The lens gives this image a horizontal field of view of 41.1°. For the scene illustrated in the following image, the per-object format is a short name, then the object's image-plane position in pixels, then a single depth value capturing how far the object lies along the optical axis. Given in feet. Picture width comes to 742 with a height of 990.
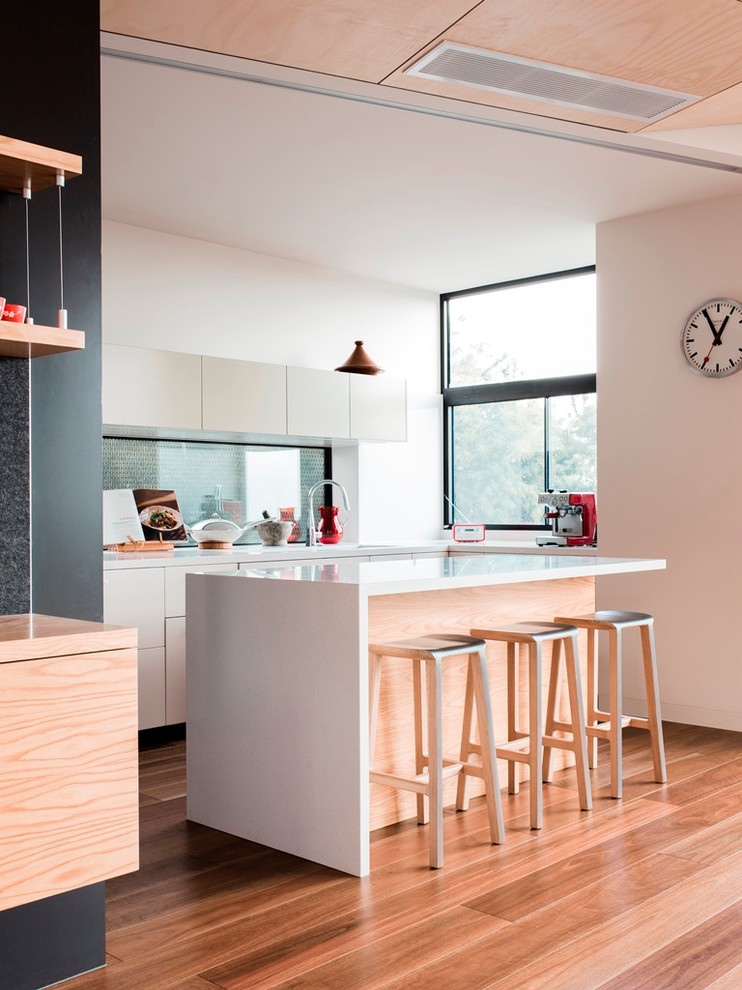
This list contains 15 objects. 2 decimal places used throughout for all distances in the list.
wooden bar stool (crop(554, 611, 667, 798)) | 12.28
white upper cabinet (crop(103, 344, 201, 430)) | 15.60
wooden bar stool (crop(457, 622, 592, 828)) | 11.07
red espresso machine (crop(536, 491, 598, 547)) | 18.01
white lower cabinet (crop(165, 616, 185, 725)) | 15.21
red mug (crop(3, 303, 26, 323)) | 7.13
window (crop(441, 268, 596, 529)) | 19.60
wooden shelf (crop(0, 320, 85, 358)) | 6.93
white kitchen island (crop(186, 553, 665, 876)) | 9.59
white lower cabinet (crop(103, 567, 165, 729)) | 14.53
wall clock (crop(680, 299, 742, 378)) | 15.67
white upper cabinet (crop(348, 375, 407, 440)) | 19.40
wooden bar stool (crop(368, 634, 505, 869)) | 9.77
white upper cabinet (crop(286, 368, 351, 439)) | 18.31
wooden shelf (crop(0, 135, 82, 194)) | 6.88
